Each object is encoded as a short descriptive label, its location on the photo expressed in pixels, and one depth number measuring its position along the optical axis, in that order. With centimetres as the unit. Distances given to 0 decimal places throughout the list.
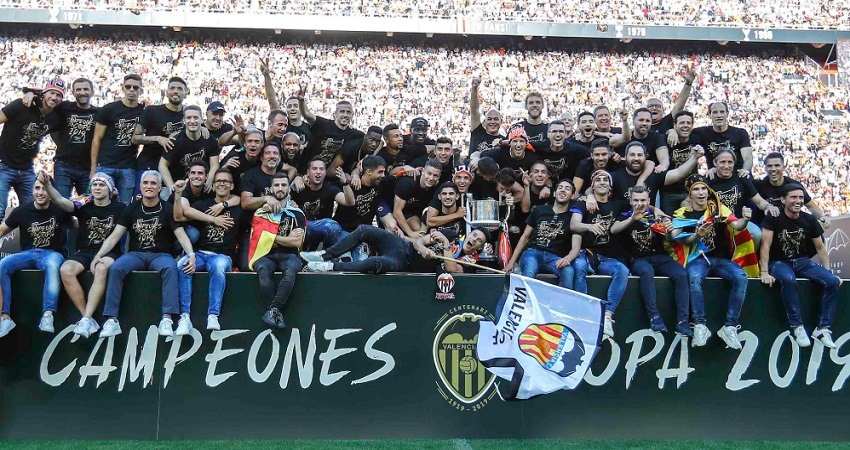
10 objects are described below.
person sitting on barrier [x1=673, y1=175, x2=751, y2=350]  748
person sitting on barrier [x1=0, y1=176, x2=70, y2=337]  705
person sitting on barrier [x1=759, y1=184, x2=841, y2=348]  762
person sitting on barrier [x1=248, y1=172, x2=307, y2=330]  711
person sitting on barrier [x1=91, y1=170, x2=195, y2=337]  705
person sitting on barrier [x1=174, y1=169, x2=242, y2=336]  713
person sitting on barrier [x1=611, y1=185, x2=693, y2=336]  748
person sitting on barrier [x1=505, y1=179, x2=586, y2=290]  768
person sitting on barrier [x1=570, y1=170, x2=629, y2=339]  746
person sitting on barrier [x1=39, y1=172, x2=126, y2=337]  710
